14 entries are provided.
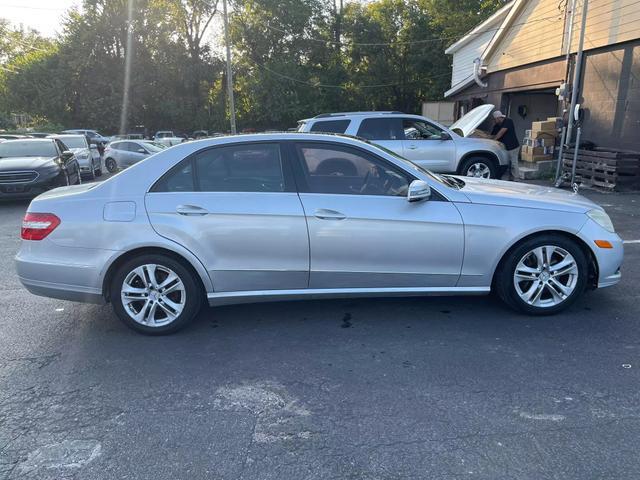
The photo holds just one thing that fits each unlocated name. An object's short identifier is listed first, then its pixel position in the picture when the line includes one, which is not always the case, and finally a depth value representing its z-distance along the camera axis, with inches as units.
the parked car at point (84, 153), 642.2
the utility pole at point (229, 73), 994.7
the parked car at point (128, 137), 1305.4
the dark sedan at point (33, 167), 413.7
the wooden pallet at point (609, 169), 422.0
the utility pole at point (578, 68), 465.7
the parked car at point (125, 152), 793.9
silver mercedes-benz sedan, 156.1
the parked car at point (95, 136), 1235.7
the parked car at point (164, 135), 1439.2
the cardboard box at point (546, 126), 561.9
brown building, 461.7
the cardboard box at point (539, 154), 555.8
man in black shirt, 468.4
